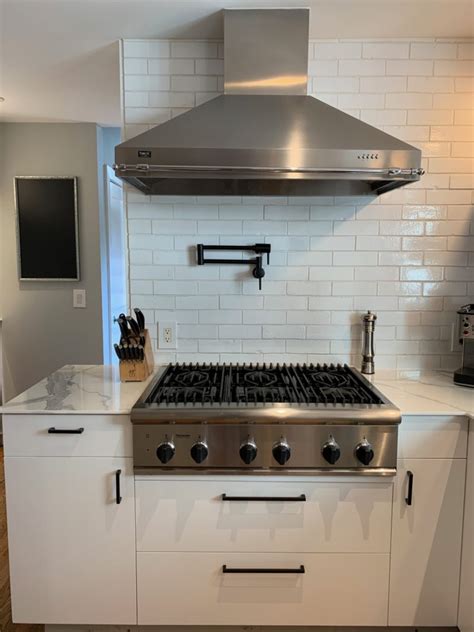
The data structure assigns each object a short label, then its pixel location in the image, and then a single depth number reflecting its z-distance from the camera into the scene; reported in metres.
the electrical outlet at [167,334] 2.15
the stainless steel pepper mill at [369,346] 2.06
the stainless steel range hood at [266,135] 1.55
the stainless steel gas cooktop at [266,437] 1.53
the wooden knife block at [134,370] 1.91
